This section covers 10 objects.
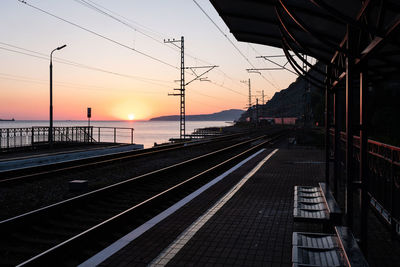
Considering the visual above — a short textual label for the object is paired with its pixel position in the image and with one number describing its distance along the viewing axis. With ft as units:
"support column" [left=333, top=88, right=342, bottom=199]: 23.63
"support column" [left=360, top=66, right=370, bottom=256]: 14.25
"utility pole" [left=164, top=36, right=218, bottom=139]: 123.95
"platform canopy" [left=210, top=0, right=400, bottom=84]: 11.09
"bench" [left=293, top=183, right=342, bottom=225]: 17.56
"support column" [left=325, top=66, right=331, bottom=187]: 25.89
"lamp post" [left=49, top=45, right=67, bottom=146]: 71.72
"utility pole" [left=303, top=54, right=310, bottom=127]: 105.70
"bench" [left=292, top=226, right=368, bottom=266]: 12.30
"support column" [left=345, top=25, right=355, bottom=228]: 14.52
